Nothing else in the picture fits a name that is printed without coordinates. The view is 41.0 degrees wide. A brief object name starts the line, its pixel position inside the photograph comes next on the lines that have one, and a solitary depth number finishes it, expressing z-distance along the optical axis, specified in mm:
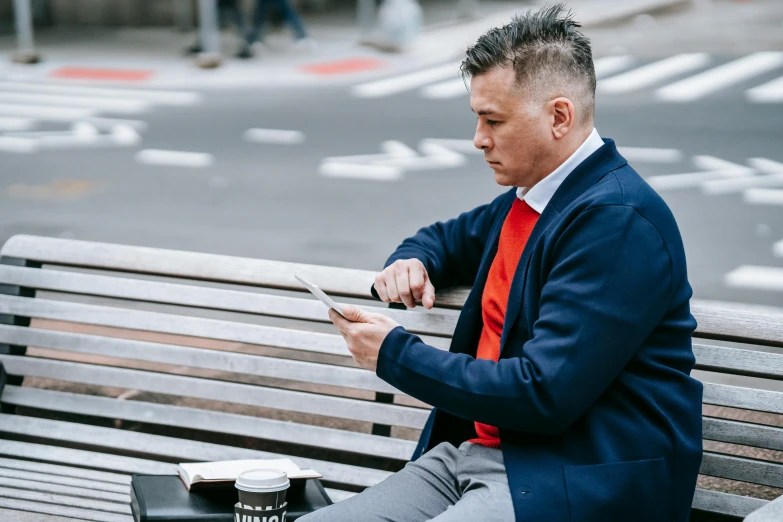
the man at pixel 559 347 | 2463
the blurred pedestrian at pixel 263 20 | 18750
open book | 2934
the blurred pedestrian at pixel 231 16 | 19008
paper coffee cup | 2621
